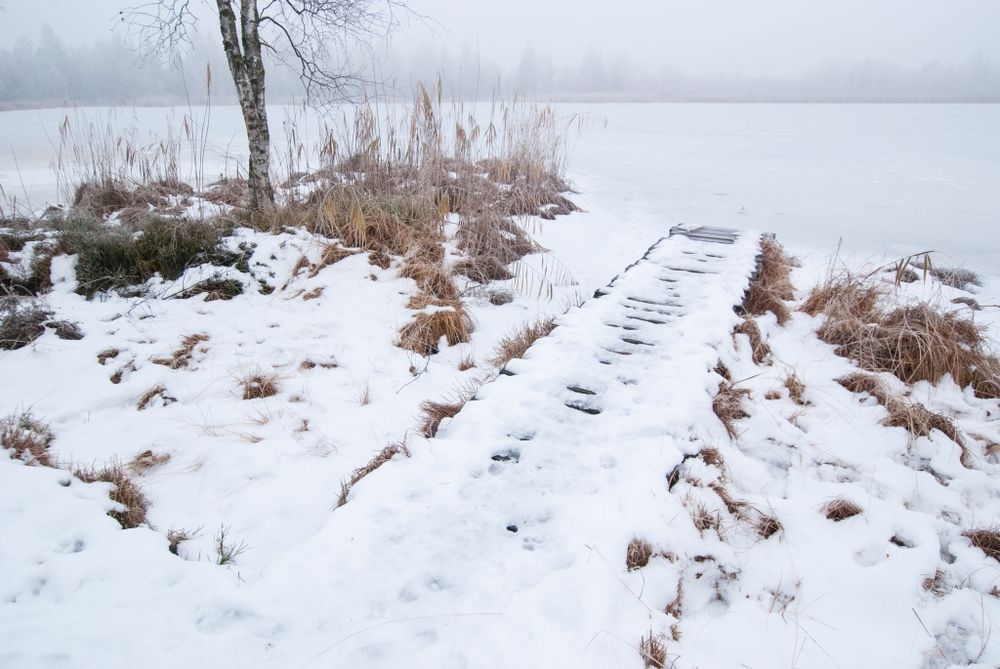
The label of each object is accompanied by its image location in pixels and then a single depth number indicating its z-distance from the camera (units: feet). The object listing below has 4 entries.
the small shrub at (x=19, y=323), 11.07
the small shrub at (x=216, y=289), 13.76
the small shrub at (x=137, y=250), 13.70
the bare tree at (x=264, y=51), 15.67
